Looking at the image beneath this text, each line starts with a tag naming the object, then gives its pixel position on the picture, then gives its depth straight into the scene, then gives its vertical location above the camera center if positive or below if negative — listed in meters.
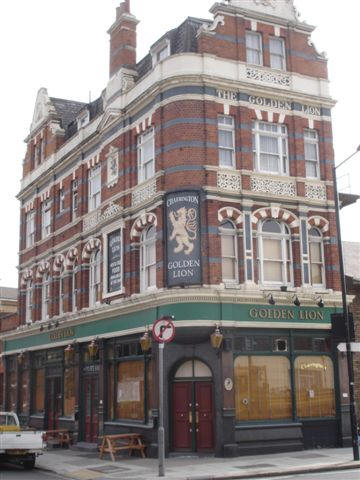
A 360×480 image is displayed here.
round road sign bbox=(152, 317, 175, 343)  19.34 +1.72
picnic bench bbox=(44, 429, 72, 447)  29.71 -1.78
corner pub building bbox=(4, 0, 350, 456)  23.91 +5.48
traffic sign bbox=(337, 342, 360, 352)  21.55 +1.31
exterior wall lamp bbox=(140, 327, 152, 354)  24.56 +1.79
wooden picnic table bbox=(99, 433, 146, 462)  23.55 -1.71
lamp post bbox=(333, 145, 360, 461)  20.67 +0.72
